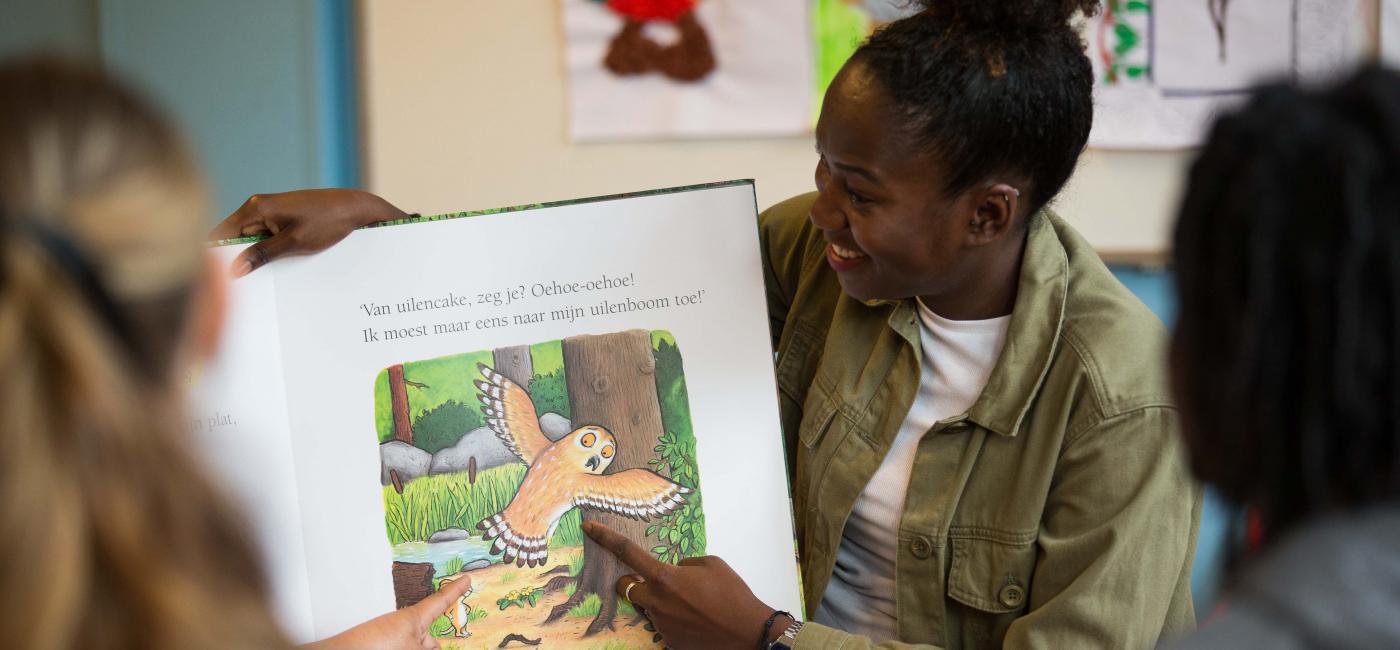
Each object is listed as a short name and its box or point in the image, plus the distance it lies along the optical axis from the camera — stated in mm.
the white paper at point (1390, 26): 2355
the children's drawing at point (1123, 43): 2271
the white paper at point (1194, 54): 2283
